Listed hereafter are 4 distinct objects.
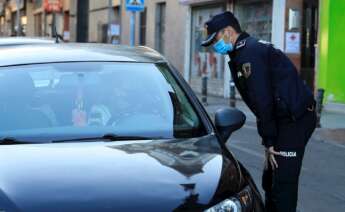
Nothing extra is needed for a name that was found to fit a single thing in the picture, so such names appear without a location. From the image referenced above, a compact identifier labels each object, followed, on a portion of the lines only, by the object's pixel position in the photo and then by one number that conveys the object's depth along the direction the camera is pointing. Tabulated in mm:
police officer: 7493
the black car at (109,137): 5286
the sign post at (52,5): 58166
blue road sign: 28246
